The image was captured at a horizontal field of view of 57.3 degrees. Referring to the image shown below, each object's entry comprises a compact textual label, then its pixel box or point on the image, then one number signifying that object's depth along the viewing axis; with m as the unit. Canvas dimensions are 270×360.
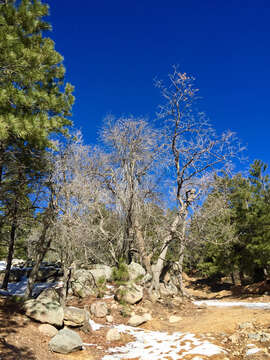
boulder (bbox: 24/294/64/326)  6.47
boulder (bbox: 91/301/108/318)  8.63
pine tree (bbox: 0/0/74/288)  5.32
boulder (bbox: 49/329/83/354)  5.53
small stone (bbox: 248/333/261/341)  5.93
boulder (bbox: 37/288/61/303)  8.62
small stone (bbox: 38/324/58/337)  6.08
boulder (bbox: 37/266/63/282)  12.05
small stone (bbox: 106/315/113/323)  8.38
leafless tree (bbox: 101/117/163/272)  11.98
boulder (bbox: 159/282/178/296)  12.24
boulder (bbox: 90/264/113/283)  11.82
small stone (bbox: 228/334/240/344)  6.06
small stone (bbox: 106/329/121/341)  6.89
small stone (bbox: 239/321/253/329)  7.00
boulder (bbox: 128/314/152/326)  8.42
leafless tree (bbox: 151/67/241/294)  10.91
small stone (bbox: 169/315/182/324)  9.15
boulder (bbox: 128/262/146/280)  12.18
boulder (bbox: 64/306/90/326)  7.11
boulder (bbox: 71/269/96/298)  10.29
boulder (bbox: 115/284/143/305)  10.02
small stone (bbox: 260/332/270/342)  5.70
